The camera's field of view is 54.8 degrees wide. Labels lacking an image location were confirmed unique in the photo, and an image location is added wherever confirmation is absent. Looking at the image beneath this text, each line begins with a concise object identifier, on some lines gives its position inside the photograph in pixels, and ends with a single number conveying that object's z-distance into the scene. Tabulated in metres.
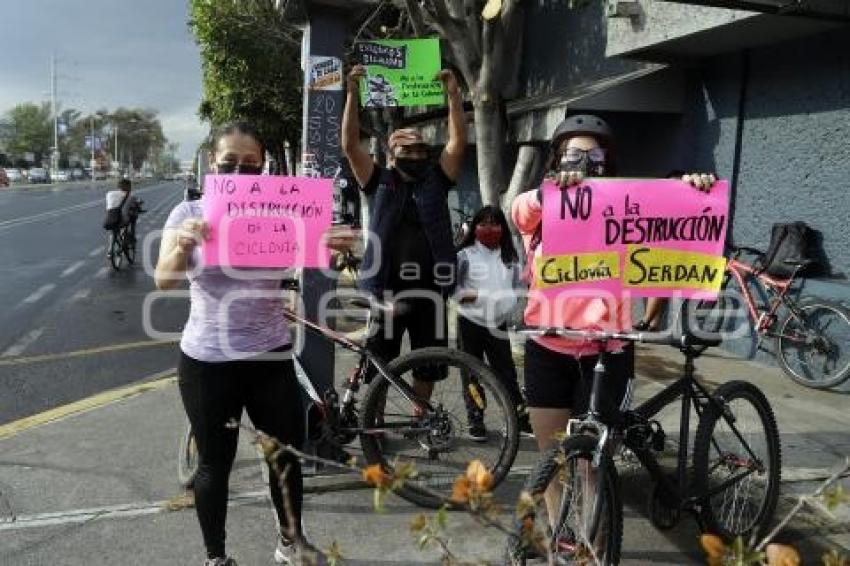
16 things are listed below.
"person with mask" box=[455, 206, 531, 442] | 5.12
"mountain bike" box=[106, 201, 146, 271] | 14.64
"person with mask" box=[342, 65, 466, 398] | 4.11
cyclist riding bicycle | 14.73
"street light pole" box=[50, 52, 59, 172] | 92.69
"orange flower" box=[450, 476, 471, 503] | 1.47
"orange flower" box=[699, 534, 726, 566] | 1.31
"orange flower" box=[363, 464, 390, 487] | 1.50
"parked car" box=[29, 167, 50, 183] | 75.19
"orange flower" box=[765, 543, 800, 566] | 1.36
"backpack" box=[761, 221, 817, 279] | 6.98
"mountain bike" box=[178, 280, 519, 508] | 3.99
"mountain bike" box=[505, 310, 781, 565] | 2.73
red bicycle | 6.48
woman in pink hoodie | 2.94
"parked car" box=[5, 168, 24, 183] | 74.86
